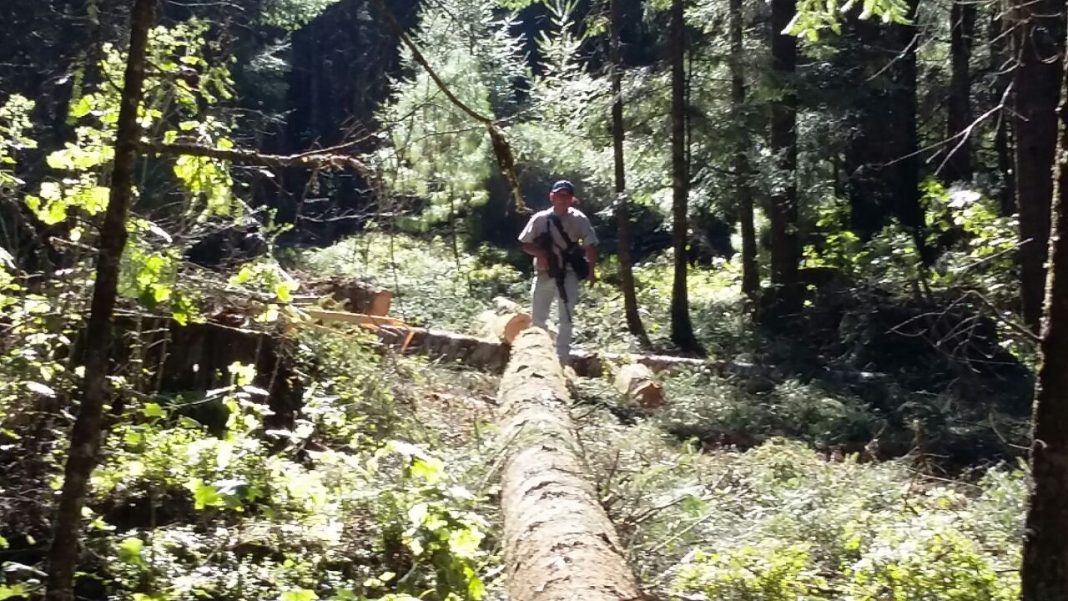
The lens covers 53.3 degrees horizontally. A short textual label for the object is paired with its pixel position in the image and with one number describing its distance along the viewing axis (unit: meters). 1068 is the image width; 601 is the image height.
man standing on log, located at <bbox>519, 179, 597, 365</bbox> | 10.73
